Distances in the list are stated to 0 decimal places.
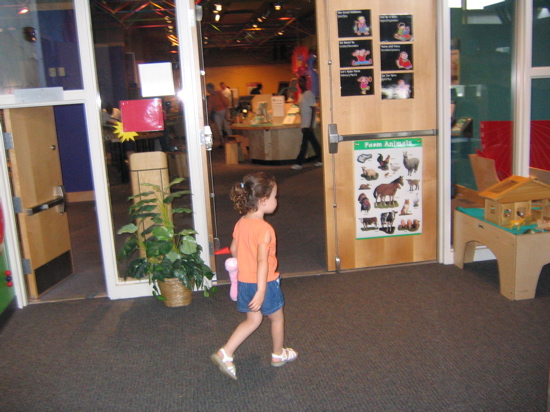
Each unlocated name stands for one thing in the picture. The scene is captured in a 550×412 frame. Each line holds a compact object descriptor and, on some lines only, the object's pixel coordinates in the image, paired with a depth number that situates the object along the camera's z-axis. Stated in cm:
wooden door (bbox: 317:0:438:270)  372
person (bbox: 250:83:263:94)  1618
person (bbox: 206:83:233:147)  1265
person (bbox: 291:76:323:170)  891
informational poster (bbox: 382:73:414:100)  382
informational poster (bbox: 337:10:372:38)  369
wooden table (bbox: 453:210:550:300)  325
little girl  242
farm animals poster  391
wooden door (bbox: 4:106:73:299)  368
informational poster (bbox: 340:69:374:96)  376
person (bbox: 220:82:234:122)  1403
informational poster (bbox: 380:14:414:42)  374
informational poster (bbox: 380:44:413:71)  378
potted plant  345
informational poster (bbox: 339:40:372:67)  372
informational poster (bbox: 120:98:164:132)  359
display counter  988
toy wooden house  347
